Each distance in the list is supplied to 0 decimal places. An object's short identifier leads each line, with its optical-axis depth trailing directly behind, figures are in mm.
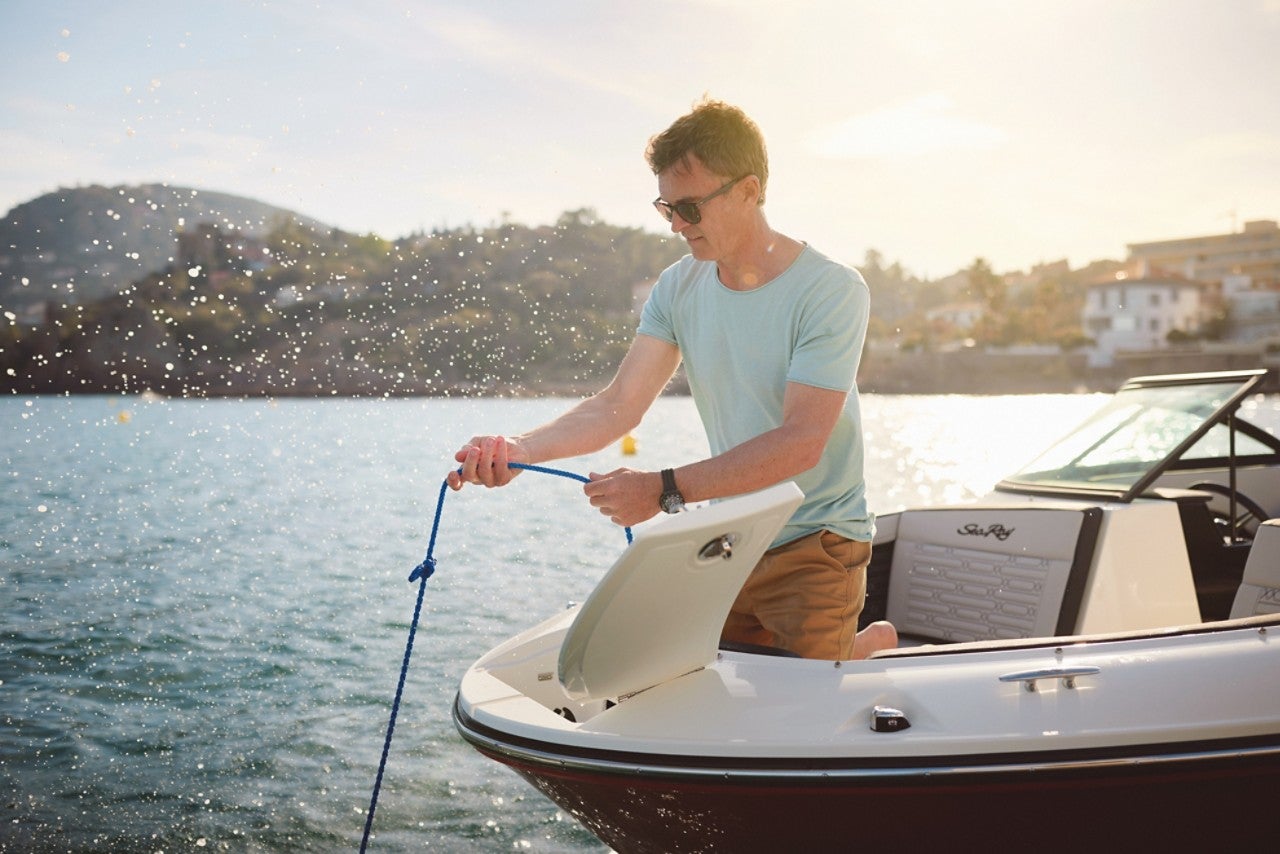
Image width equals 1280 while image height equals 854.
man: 2547
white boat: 2365
